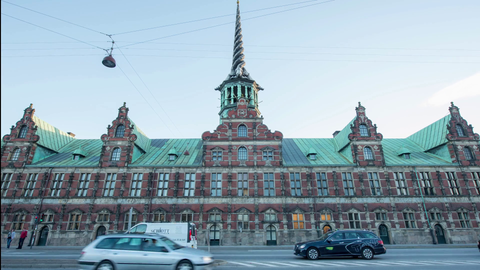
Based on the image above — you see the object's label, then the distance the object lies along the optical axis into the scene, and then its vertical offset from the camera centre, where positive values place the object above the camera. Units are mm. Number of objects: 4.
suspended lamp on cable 17770 +10918
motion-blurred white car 11453 -803
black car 17250 -684
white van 20922 +449
